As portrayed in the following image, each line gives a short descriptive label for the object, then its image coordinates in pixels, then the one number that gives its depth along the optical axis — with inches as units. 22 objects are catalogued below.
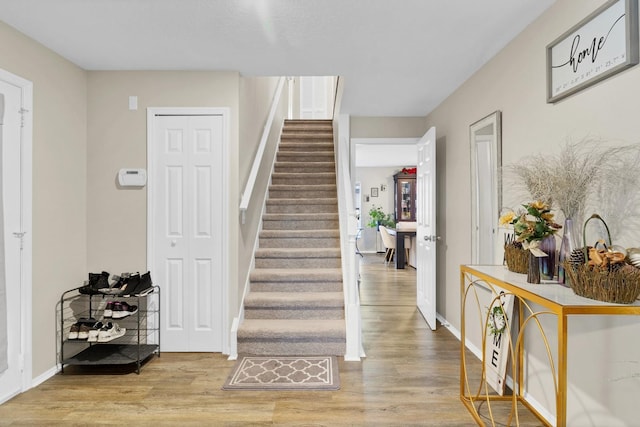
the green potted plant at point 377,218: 406.9
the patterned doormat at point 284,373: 105.7
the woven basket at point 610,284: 56.0
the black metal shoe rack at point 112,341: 116.5
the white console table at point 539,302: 55.1
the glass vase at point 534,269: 71.7
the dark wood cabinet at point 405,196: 396.5
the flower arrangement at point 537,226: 74.9
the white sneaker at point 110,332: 116.5
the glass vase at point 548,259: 74.8
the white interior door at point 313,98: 329.1
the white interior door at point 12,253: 98.6
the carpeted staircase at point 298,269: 128.6
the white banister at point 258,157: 132.2
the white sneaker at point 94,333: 115.8
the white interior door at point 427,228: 157.6
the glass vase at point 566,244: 70.0
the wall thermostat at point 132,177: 129.4
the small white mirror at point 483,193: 123.9
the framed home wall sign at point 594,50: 65.5
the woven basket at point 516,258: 81.1
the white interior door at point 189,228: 130.5
